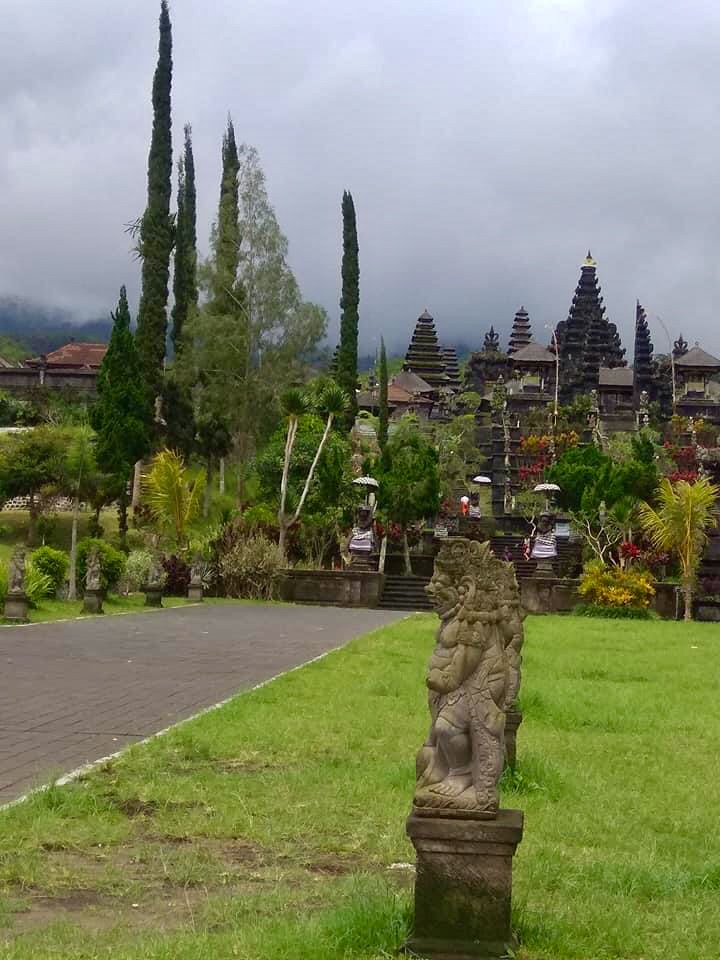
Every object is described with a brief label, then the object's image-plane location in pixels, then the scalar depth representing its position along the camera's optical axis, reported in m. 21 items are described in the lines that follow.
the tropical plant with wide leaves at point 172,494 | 29.52
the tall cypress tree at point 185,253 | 43.81
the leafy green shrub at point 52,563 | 22.50
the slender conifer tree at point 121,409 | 33.84
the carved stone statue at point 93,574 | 21.06
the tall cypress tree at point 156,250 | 38.66
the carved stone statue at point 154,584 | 23.92
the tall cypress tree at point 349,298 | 49.62
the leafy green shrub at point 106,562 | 24.25
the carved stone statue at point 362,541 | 31.88
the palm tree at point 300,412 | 30.60
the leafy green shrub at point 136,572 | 26.05
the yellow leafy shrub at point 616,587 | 26.93
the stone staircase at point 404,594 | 30.12
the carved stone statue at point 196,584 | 27.20
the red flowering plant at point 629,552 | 29.81
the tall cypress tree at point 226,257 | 41.22
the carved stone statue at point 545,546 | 30.78
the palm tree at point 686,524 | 26.66
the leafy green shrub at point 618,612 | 26.44
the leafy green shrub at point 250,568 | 28.53
